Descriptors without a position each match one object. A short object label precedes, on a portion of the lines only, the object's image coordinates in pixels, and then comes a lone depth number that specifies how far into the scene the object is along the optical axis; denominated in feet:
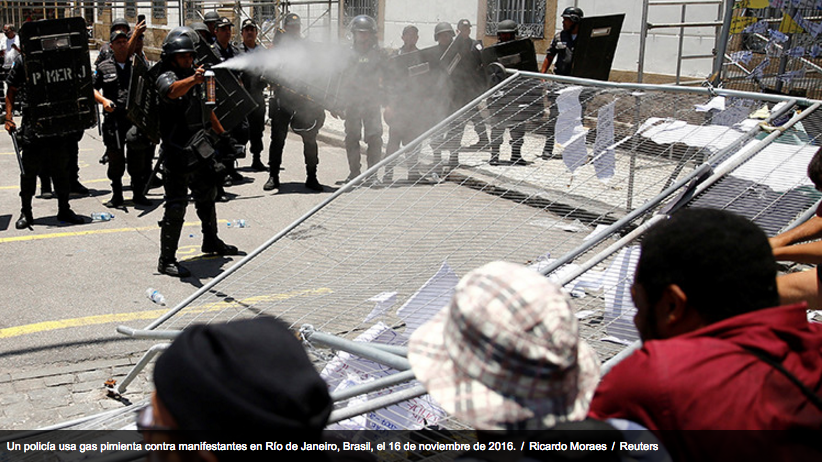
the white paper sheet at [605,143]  17.17
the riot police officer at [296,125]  29.78
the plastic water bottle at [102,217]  24.99
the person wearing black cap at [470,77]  30.63
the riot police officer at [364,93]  29.04
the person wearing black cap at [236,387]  3.89
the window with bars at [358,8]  54.13
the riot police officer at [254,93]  30.27
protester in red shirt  4.48
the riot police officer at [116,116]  26.32
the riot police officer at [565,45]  30.76
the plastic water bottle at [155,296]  17.75
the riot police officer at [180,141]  19.43
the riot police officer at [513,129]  21.01
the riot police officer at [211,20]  31.09
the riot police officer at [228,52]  29.68
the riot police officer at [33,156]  22.91
